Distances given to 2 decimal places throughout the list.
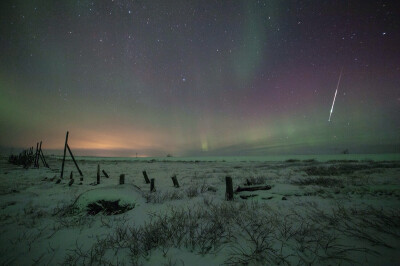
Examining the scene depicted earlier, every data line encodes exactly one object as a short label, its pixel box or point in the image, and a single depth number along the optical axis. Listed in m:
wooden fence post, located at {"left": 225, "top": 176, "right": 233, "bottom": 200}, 6.44
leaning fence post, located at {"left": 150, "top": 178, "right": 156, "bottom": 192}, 8.30
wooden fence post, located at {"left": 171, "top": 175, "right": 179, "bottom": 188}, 9.48
